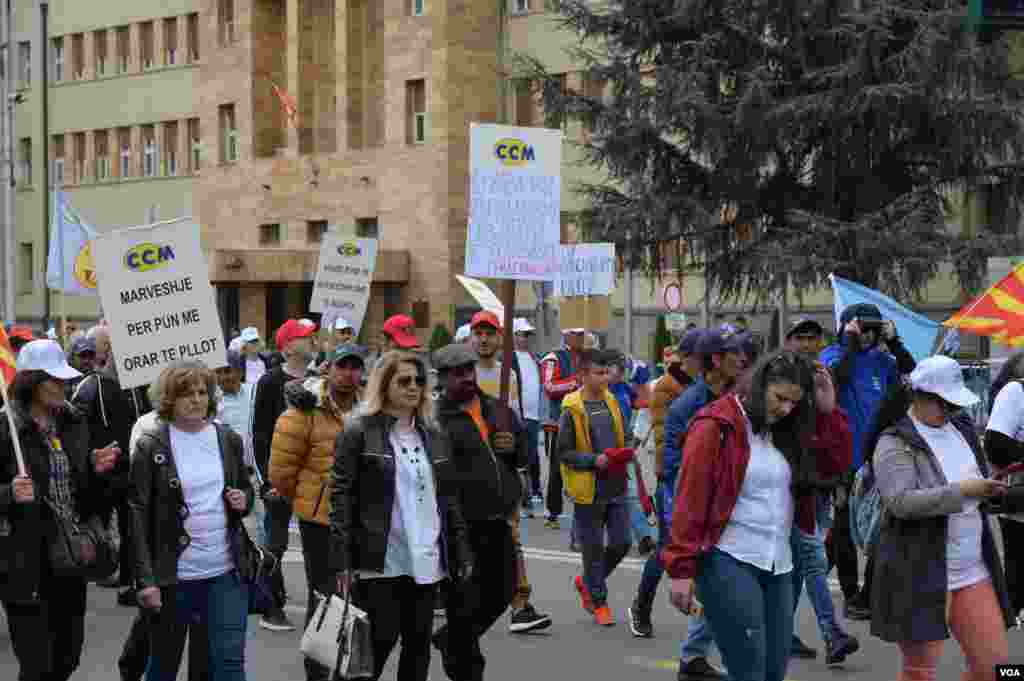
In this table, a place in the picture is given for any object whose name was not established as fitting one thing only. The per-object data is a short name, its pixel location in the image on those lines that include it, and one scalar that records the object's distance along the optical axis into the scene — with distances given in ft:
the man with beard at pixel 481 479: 30.58
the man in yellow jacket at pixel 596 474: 38.96
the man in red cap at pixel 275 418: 38.50
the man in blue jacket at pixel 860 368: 38.11
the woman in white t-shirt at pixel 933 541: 24.27
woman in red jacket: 23.13
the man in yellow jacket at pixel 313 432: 32.45
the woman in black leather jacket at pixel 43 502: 26.50
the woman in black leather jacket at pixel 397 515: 25.73
